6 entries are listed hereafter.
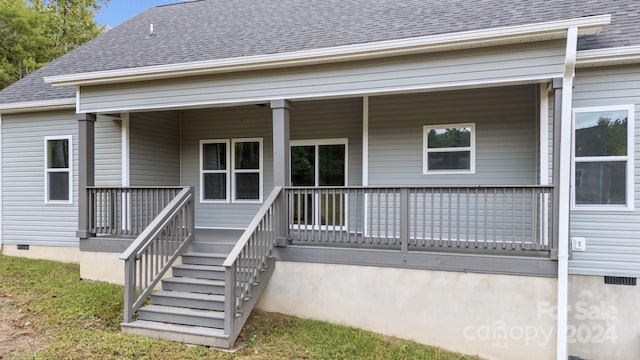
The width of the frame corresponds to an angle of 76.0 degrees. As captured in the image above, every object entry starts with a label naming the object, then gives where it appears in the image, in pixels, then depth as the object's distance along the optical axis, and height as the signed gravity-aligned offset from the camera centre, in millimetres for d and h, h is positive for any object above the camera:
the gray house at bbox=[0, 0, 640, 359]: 4949 +93
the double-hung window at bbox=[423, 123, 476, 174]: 6738 +460
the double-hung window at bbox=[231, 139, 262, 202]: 8516 +109
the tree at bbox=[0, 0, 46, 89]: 16016 +5473
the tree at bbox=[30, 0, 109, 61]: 18656 +7258
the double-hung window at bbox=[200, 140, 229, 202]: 8742 +98
